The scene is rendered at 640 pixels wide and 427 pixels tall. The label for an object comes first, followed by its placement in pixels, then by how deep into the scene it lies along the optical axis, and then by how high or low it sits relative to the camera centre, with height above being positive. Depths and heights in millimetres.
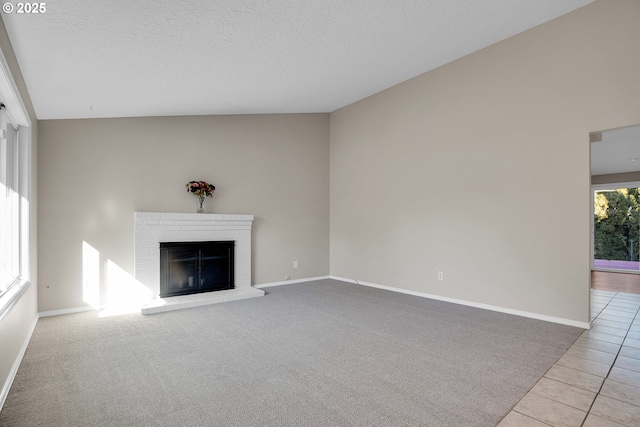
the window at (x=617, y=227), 8109 -438
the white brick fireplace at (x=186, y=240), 4602 -432
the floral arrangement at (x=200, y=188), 5071 +333
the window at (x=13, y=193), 2568 +160
